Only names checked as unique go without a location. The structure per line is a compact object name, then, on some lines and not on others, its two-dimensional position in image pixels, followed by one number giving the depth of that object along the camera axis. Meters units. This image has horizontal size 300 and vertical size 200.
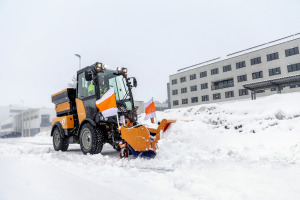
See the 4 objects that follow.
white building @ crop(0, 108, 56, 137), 53.75
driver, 6.28
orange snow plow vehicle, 4.80
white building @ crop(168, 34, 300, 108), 31.00
